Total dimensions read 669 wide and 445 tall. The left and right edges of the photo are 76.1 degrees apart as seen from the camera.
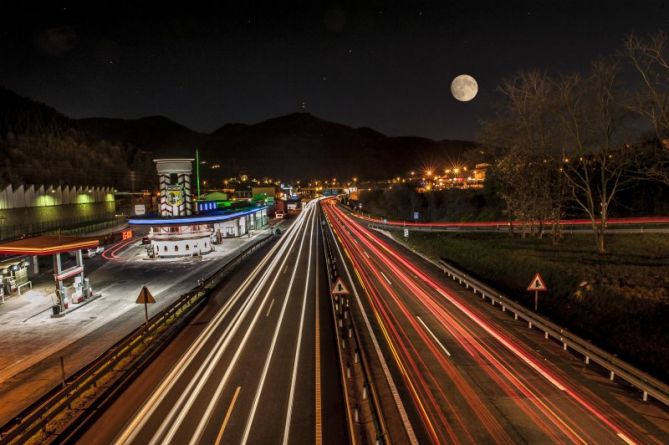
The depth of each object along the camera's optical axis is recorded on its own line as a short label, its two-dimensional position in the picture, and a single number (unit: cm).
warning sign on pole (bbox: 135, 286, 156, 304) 1636
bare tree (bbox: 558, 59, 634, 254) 2698
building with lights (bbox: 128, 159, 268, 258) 4200
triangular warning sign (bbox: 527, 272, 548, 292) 1791
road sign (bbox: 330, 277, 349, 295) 1850
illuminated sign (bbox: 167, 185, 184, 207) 4538
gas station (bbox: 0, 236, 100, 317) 2244
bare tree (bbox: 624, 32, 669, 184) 2022
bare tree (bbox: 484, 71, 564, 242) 3531
